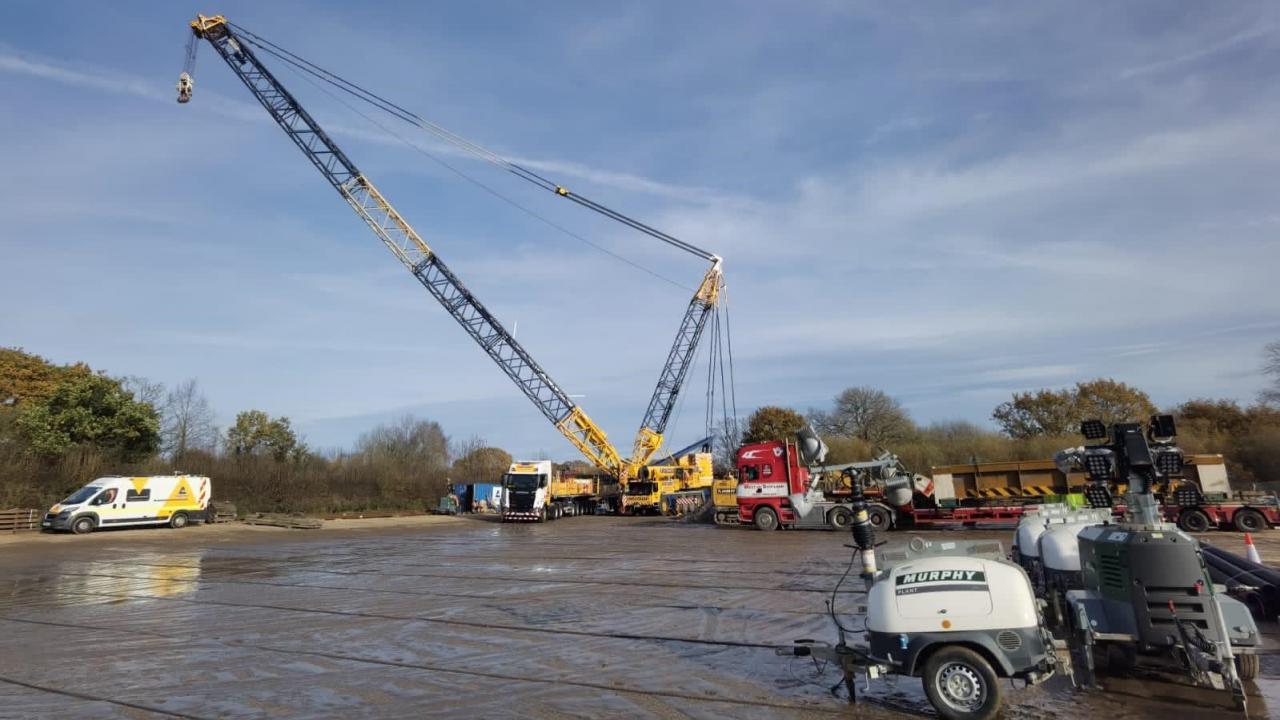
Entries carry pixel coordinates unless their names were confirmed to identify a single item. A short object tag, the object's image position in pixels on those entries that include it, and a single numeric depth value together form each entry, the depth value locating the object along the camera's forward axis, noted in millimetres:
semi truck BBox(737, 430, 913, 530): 24875
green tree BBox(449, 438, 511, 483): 61250
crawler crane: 41094
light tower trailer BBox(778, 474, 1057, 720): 5309
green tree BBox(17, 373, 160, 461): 35312
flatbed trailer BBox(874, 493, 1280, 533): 20094
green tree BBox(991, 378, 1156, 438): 55188
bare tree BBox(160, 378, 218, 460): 49562
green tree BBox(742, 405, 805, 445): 63906
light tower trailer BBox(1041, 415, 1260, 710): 5613
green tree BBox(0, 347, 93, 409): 43406
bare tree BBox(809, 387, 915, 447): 67875
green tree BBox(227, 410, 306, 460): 55188
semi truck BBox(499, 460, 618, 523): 37250
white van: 26859
